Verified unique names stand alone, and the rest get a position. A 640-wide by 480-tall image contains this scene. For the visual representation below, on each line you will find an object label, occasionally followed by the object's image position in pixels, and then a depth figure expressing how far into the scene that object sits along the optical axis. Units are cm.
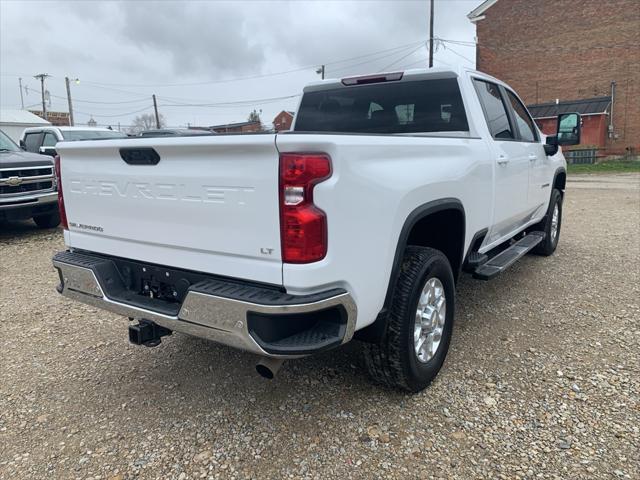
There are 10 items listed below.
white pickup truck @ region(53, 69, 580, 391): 214
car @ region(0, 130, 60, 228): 775
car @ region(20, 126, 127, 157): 1140
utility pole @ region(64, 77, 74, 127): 4100
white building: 4078
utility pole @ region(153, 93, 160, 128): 4705
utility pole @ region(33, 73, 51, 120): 5280
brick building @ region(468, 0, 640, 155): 2798
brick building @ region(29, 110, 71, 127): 5416
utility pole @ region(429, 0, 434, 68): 2458
